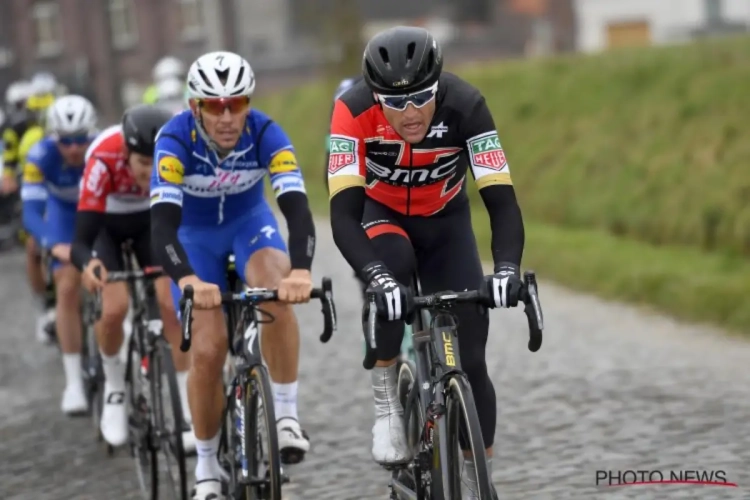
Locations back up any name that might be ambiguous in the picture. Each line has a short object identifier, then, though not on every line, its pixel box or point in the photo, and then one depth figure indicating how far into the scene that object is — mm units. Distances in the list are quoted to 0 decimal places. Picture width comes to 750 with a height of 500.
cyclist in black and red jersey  10539
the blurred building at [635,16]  102000
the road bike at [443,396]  9891
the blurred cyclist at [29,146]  23344
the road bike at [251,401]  11297
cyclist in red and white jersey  15039
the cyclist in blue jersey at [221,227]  12305
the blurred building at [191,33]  109875
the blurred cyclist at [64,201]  18719
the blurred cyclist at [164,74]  28705
